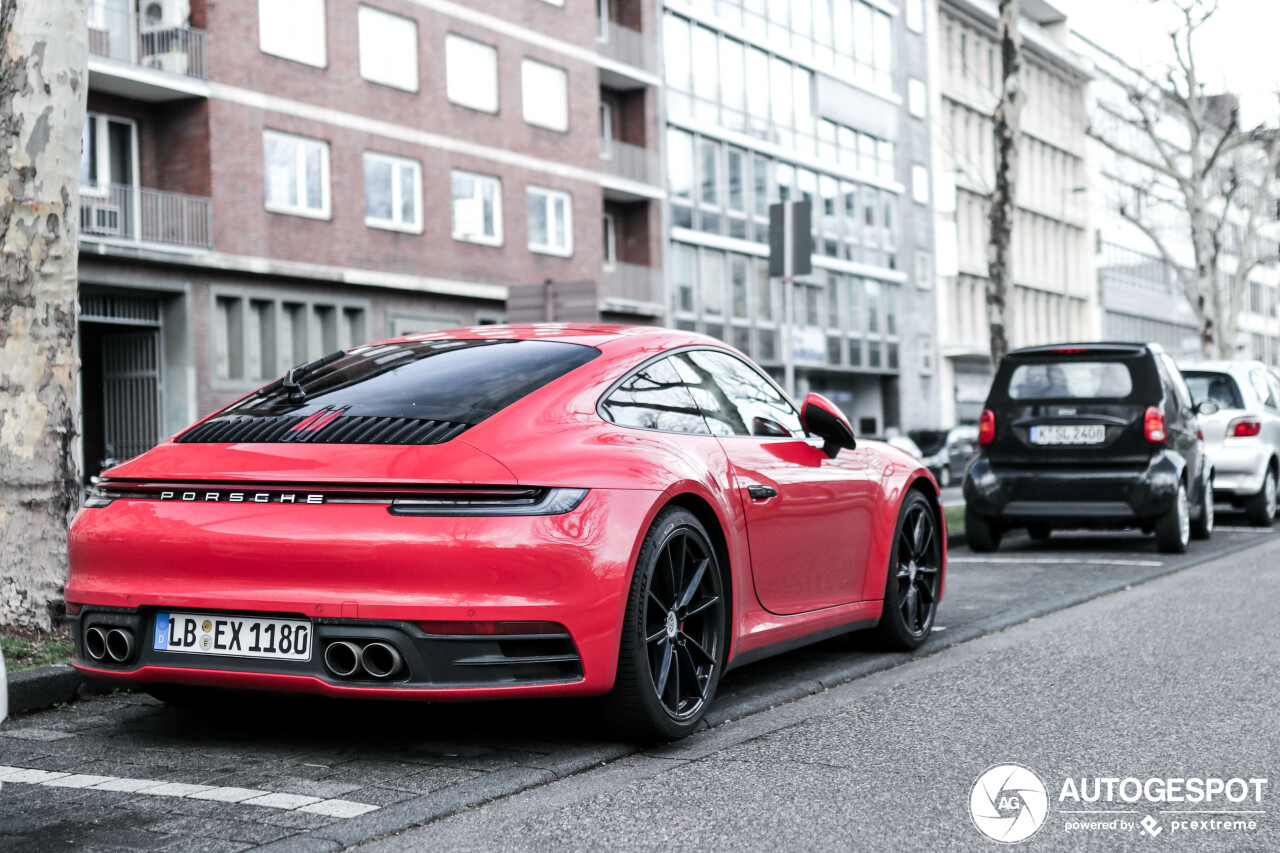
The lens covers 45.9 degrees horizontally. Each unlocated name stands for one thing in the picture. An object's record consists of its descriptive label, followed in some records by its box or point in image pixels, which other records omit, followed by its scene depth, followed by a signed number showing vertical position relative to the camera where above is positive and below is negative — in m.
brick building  23.69 +4.31
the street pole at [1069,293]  60.39 +4.88
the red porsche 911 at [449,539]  4.31 -0.34
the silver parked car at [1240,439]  15.06 -0.33
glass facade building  38.34 +6.70
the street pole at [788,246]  13.70 +1.54
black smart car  11.67 -0.27
